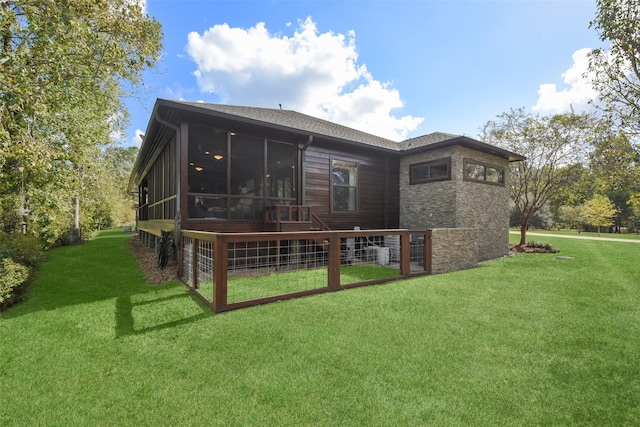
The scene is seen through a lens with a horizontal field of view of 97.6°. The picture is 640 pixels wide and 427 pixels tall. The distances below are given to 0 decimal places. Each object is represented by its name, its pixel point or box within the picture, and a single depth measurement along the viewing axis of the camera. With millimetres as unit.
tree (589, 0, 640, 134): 5156
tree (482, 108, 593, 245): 11258
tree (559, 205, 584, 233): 24781
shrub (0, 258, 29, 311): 4140
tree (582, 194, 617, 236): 22188
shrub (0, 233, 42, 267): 5480
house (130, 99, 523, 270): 6402
